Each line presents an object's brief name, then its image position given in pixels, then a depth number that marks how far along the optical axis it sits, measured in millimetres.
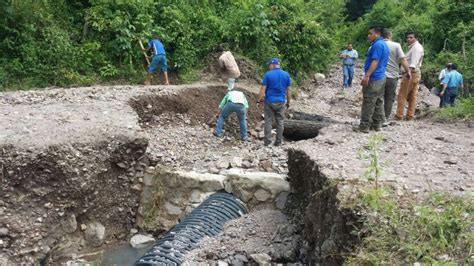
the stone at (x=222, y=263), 5982
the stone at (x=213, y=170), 8534
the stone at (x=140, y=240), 7914
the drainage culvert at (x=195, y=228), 5660
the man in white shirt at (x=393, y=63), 9344
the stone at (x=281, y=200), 7797
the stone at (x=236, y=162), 8664
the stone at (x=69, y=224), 7215
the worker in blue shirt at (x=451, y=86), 13117
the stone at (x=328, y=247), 4880
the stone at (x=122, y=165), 7961
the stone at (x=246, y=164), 8648
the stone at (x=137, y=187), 8320
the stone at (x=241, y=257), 6090
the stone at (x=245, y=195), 7863
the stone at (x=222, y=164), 8672
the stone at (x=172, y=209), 8398
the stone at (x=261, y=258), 5975
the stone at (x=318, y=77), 19703
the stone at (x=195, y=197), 8197
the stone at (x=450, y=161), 6403
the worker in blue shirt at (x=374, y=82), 8078
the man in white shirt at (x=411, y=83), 9758
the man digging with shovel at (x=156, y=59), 12453
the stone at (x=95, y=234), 7625
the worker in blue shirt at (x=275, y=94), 9211
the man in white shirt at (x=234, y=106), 10031
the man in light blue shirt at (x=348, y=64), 17047
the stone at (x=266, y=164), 8570
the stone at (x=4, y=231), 6457
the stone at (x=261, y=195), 7843
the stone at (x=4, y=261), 6301
